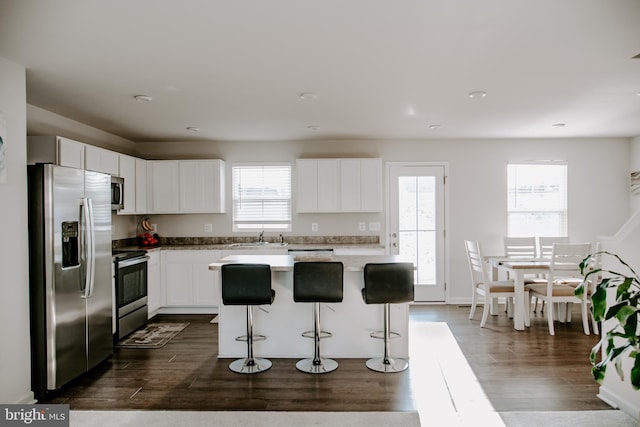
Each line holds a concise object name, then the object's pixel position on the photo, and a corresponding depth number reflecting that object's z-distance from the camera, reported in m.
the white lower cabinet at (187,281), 5.43
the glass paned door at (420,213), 6.08
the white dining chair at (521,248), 5.65
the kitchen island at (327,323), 3.74
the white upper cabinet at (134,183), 5.18
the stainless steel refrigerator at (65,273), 2.99
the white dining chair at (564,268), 4.53
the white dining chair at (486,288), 4.81
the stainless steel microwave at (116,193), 4.72
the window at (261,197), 6.17
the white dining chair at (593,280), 4.66
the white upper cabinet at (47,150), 3.86
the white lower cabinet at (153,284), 5.06
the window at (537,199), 6.10
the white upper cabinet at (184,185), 5.85
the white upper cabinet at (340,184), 5.83
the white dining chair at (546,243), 5.67
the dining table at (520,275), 4.60
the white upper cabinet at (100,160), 4.35
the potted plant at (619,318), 1.67
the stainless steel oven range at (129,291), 4.27
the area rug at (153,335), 4.23
